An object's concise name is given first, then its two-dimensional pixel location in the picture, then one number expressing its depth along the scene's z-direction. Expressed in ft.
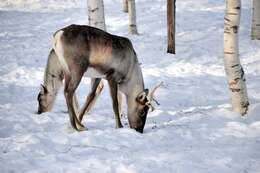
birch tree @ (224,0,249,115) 52.75
